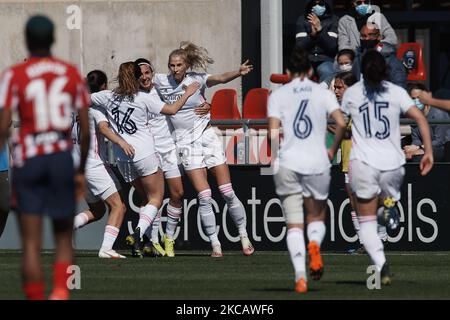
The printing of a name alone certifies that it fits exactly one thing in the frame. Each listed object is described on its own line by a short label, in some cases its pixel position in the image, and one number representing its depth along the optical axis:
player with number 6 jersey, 12.44
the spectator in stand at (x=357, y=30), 20.39
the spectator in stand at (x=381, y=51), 19.64
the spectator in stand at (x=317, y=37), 20.89
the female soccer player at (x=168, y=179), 17.62
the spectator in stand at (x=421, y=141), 18.91
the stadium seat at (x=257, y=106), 20.72
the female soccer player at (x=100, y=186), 17.19
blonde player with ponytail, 17.45
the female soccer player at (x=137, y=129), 17.08
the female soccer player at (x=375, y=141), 12.98
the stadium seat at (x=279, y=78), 19.72
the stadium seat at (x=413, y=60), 21.92
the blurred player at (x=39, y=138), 10.05
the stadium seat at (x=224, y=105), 21.19
